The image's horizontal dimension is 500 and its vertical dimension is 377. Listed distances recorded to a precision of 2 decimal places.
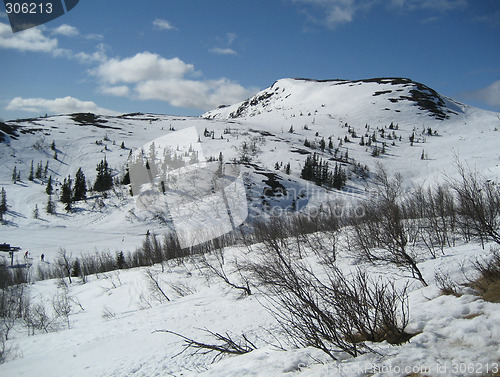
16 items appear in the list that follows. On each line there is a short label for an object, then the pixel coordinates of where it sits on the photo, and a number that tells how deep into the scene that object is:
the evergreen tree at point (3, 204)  45.78
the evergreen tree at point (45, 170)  63.86
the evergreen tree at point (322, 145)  85.75
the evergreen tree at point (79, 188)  54.05
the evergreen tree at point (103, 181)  57.62
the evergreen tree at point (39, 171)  62.62
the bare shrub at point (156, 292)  20.58
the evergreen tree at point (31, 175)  61.42
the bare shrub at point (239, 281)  15.95
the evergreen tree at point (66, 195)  50.17
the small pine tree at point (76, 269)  35.03
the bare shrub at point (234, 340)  9.16
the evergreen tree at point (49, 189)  54.69
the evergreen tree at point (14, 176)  59.06
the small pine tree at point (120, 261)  35.69
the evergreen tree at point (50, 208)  47.91
